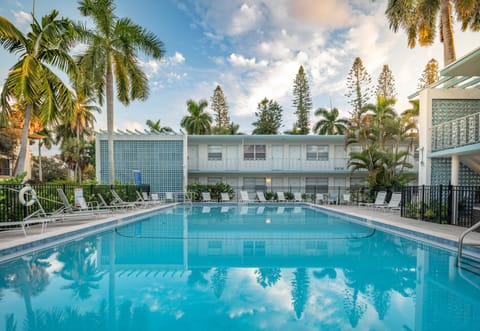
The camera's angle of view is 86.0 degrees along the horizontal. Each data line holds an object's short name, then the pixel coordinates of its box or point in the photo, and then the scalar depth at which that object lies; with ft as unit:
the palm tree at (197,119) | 100.63
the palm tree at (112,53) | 45.42
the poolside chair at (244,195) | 62.71
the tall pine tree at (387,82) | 102.40
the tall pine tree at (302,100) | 119.24
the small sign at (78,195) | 33.58
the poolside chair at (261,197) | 63.98
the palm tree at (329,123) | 98.53
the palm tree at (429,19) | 43.45
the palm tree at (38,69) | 28.48
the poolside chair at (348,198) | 58.34
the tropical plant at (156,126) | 98.65
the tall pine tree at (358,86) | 105.09
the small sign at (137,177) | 61.77
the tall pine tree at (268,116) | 122.52
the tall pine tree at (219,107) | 128.46
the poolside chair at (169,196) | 61.31
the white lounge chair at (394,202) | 42.68
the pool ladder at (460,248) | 16.88
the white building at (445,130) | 34.88
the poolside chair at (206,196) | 62.08
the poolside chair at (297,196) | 64.85
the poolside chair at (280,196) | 63.46
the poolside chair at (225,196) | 63.27
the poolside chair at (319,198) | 62.85
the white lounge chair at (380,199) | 45.86
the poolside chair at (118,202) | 43.18
